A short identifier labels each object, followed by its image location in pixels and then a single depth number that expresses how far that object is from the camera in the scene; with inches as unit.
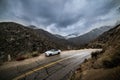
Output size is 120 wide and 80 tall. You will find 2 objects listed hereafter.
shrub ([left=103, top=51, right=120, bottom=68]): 182.9
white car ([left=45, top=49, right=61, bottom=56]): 712.0
